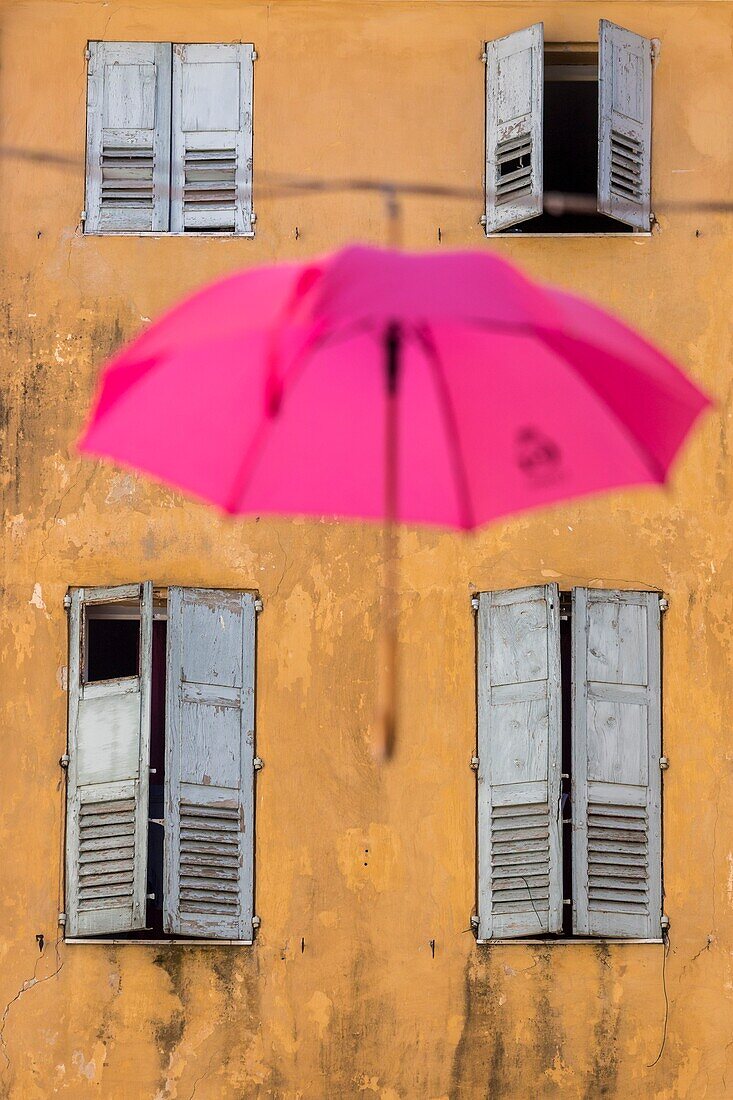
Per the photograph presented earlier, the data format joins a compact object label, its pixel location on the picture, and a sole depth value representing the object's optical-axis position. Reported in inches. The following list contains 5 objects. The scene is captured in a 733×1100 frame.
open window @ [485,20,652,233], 806.5
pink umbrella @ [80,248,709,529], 401.7
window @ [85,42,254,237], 824.3
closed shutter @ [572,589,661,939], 765.3
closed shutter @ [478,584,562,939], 757.9
